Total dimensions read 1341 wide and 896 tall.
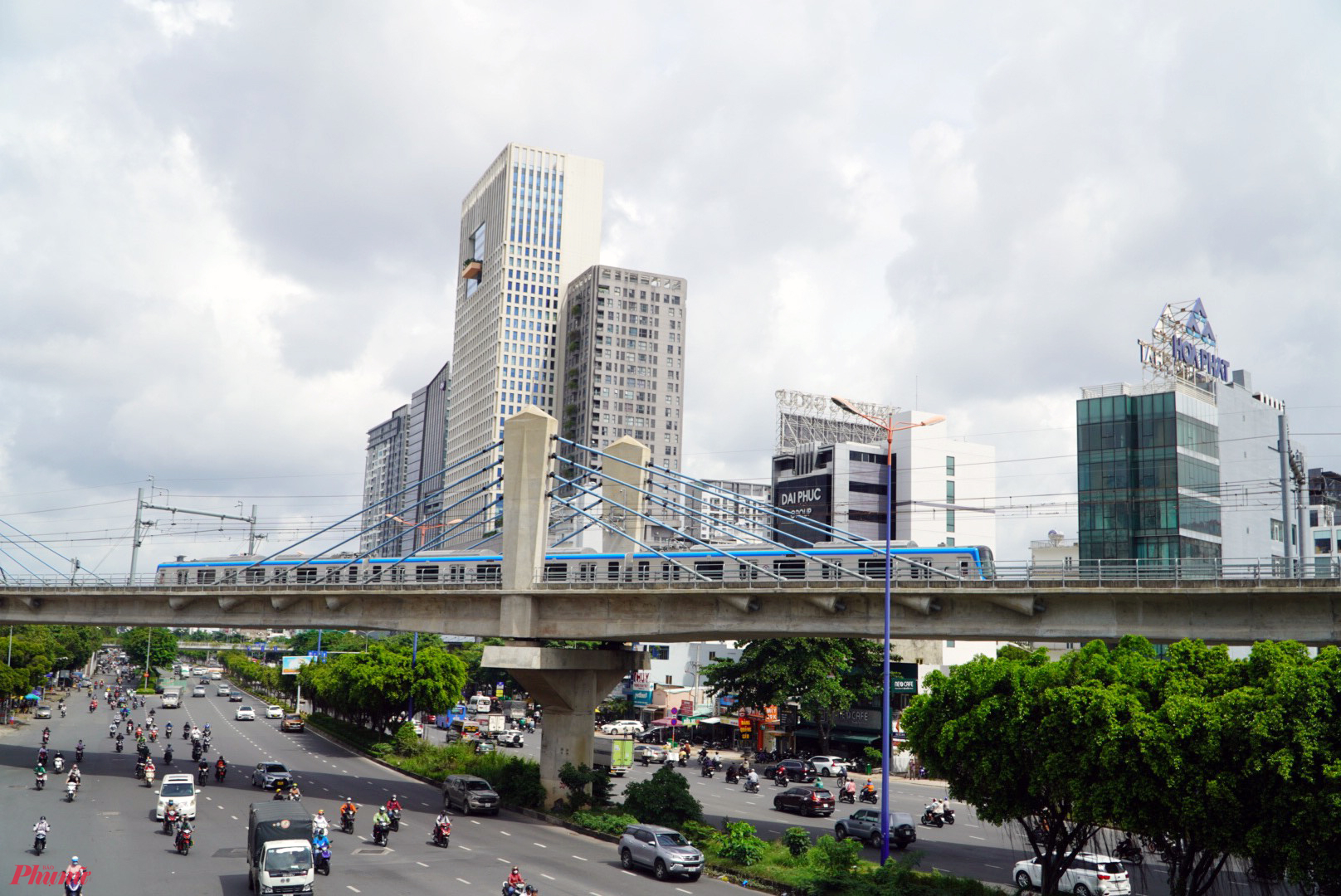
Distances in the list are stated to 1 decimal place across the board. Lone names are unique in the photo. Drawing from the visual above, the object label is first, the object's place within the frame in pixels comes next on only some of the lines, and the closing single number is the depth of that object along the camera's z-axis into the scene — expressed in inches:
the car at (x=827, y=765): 2573.8
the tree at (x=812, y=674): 2687.0
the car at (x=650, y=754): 2896.2
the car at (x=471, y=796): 1760.6
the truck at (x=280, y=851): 1075.3
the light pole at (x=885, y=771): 1222.9
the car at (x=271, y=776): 1876.2
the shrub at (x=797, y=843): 1368.1
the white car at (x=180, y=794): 1473.9
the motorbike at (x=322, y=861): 1246.9
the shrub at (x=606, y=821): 1581.0
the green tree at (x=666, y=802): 1563.7
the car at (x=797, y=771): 2491.4
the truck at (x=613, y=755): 2201.0
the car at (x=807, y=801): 1884.8
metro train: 1657.2
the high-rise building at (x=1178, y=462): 3225.9
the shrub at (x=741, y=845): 1349.7
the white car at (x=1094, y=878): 1214.9
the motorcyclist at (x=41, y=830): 1304.1
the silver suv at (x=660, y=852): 1290.6
